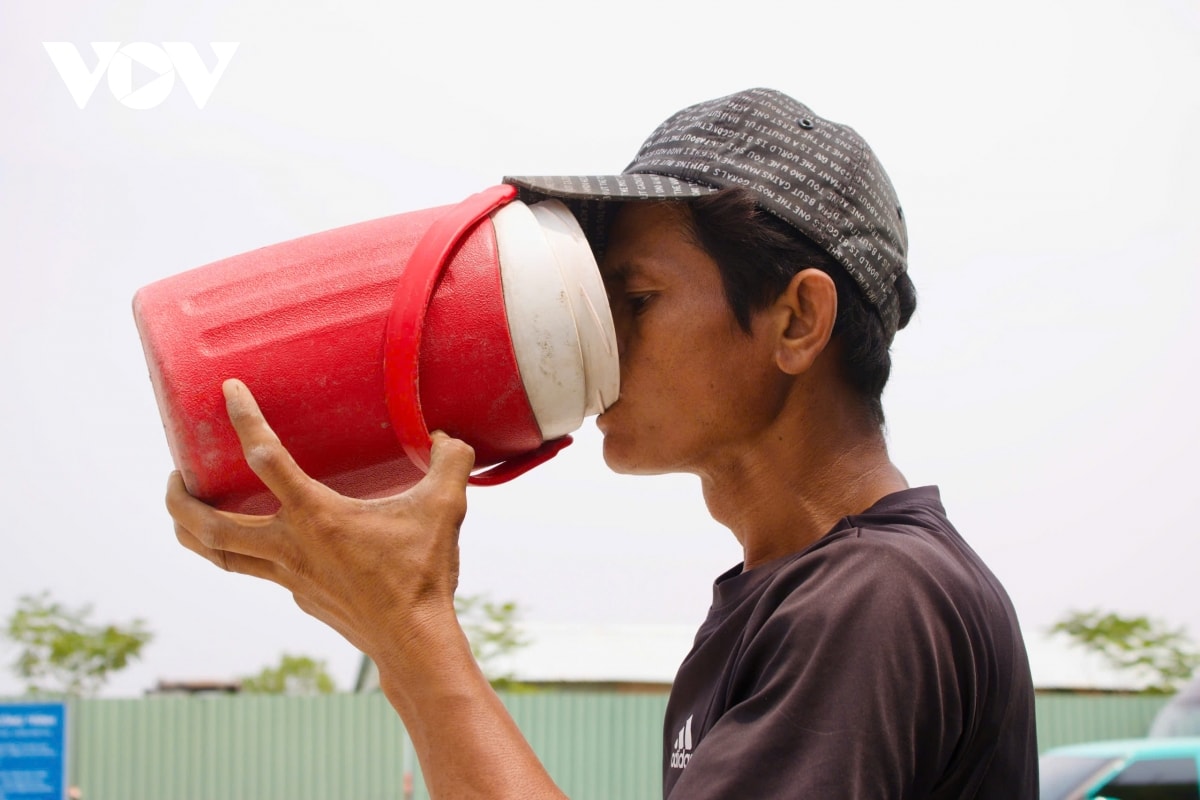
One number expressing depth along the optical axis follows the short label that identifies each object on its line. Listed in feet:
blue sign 31.89
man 3.79
